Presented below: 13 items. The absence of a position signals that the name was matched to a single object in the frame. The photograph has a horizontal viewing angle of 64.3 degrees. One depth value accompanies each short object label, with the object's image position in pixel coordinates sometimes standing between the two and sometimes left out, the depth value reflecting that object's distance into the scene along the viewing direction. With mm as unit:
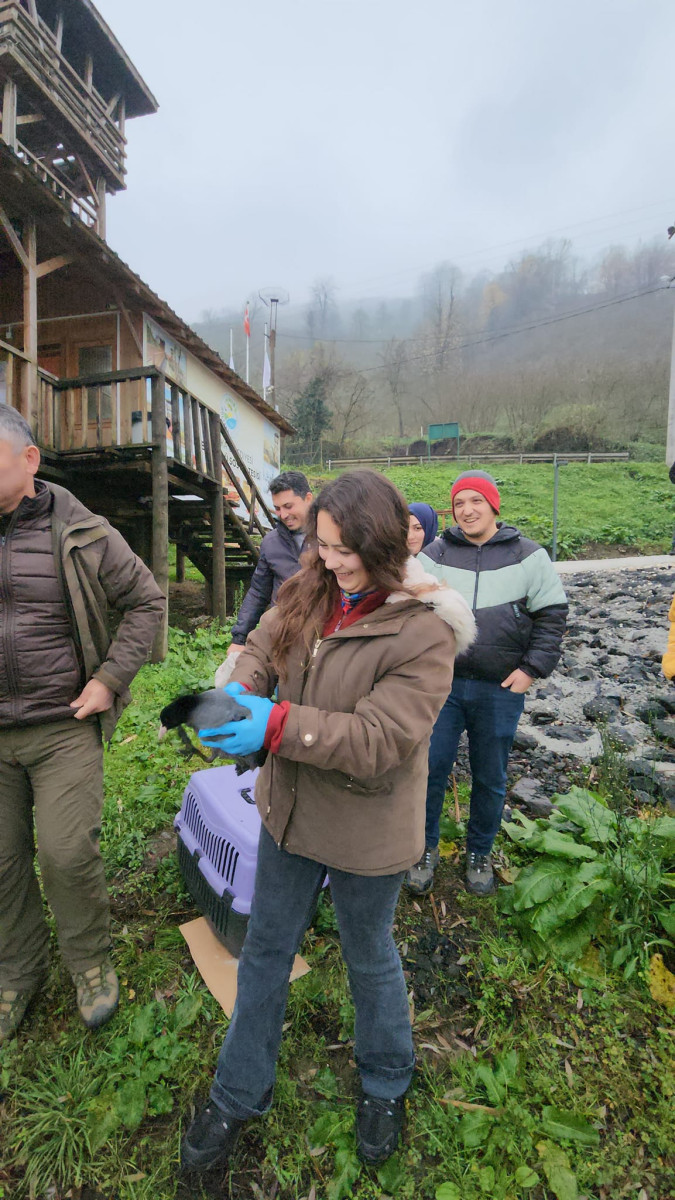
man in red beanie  2535
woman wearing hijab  3250
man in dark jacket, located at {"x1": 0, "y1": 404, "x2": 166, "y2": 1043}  1888
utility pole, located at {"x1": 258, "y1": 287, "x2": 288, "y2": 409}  21766
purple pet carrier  2115
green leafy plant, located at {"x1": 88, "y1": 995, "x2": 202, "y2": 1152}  1706
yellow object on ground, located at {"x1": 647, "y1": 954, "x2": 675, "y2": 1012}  2025
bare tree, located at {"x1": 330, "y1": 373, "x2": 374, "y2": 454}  37031
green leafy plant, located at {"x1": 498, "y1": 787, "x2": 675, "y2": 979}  2186
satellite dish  21703
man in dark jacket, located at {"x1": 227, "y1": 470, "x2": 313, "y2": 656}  3527
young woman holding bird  1308
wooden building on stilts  7090
